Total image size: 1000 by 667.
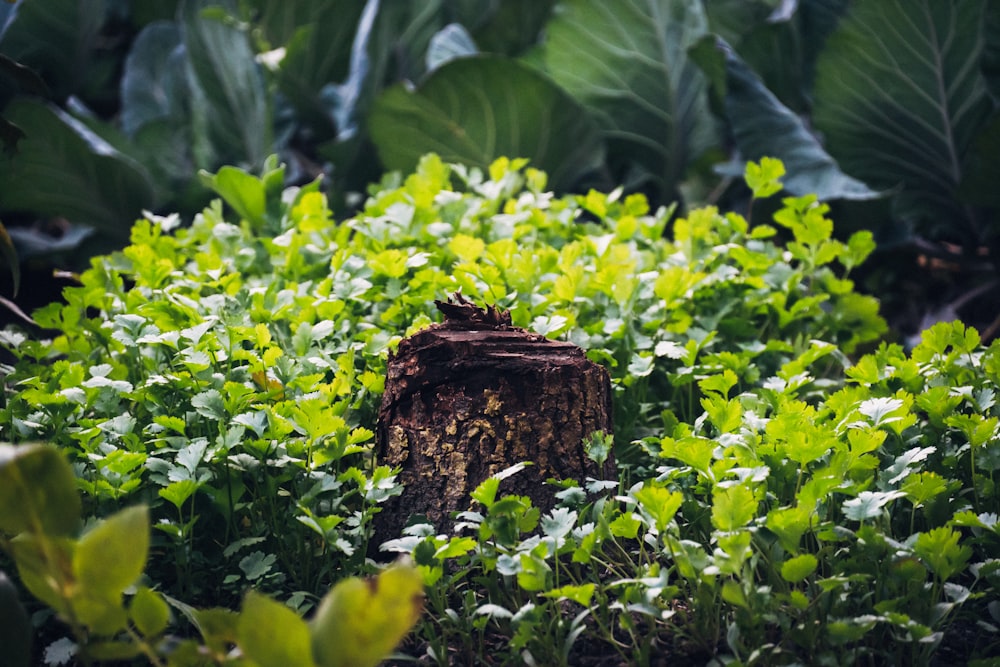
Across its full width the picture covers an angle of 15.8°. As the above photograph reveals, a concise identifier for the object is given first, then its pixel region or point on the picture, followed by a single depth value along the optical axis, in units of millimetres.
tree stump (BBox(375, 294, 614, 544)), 4027
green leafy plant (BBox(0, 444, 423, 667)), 2468
